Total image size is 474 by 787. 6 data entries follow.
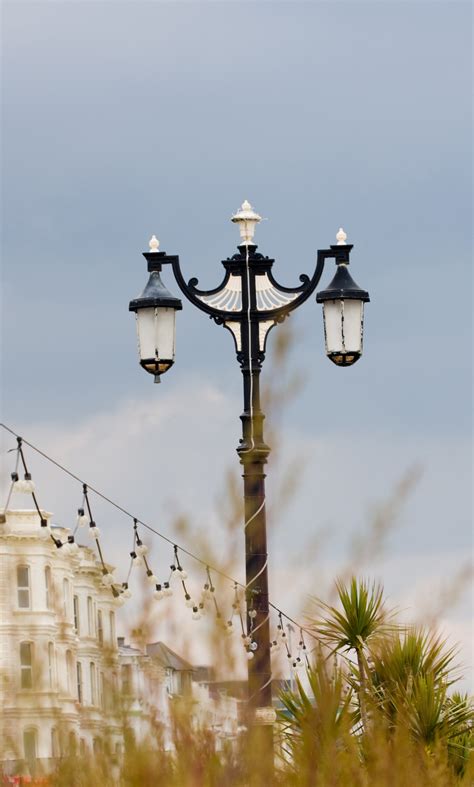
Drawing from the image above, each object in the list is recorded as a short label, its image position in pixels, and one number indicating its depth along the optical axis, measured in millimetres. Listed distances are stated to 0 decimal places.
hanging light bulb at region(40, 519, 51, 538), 19750
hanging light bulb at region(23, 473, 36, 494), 19664
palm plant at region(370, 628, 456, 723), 30922
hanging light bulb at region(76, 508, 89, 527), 20628
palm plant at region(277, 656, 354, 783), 12062
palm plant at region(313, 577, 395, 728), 32812
